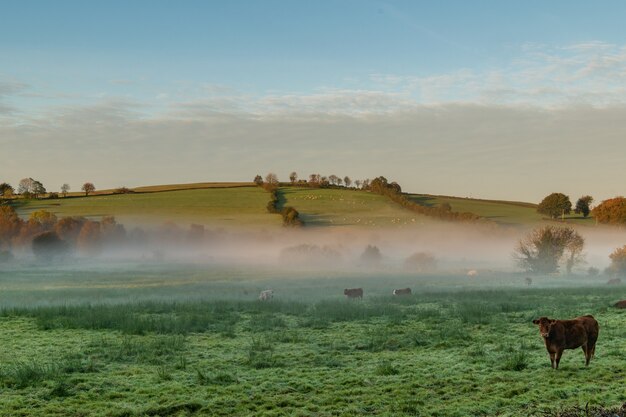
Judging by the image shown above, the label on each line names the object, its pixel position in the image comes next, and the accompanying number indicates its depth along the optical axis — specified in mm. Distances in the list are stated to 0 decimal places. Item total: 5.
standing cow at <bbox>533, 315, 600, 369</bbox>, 15613
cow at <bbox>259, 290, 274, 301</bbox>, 44906
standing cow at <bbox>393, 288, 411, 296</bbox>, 49075
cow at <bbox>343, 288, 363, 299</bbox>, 46594
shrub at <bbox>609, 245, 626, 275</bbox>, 81625
